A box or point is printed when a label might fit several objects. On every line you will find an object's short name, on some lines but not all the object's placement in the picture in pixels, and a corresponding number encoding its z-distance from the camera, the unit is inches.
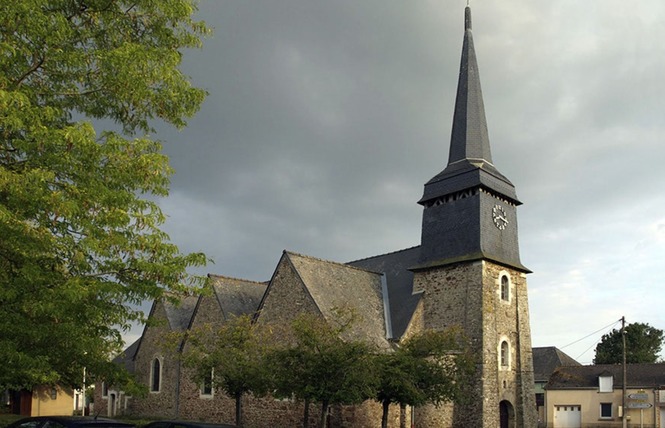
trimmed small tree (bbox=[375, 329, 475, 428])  879.7
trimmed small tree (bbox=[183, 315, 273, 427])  853.8
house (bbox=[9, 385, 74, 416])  1503.4
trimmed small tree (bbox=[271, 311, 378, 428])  780.6
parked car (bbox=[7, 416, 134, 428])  383.6
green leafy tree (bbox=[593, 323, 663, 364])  2758.4
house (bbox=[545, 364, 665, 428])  1678.2
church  1115.9
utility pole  1323.1
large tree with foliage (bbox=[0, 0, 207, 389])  350.9
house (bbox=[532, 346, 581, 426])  2180.1
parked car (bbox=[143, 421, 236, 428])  381.8
